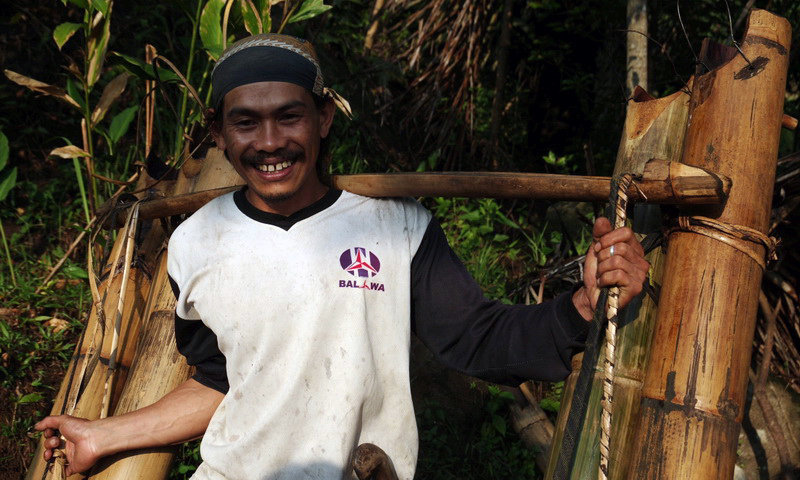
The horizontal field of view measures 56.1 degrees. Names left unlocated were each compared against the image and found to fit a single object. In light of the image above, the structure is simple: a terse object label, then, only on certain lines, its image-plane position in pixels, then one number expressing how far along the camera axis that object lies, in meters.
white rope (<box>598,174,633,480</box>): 1.52
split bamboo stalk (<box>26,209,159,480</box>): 2.47
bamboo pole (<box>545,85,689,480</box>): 2.02
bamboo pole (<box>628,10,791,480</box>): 1.70
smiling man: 2.00
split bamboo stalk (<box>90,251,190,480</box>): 2.26
